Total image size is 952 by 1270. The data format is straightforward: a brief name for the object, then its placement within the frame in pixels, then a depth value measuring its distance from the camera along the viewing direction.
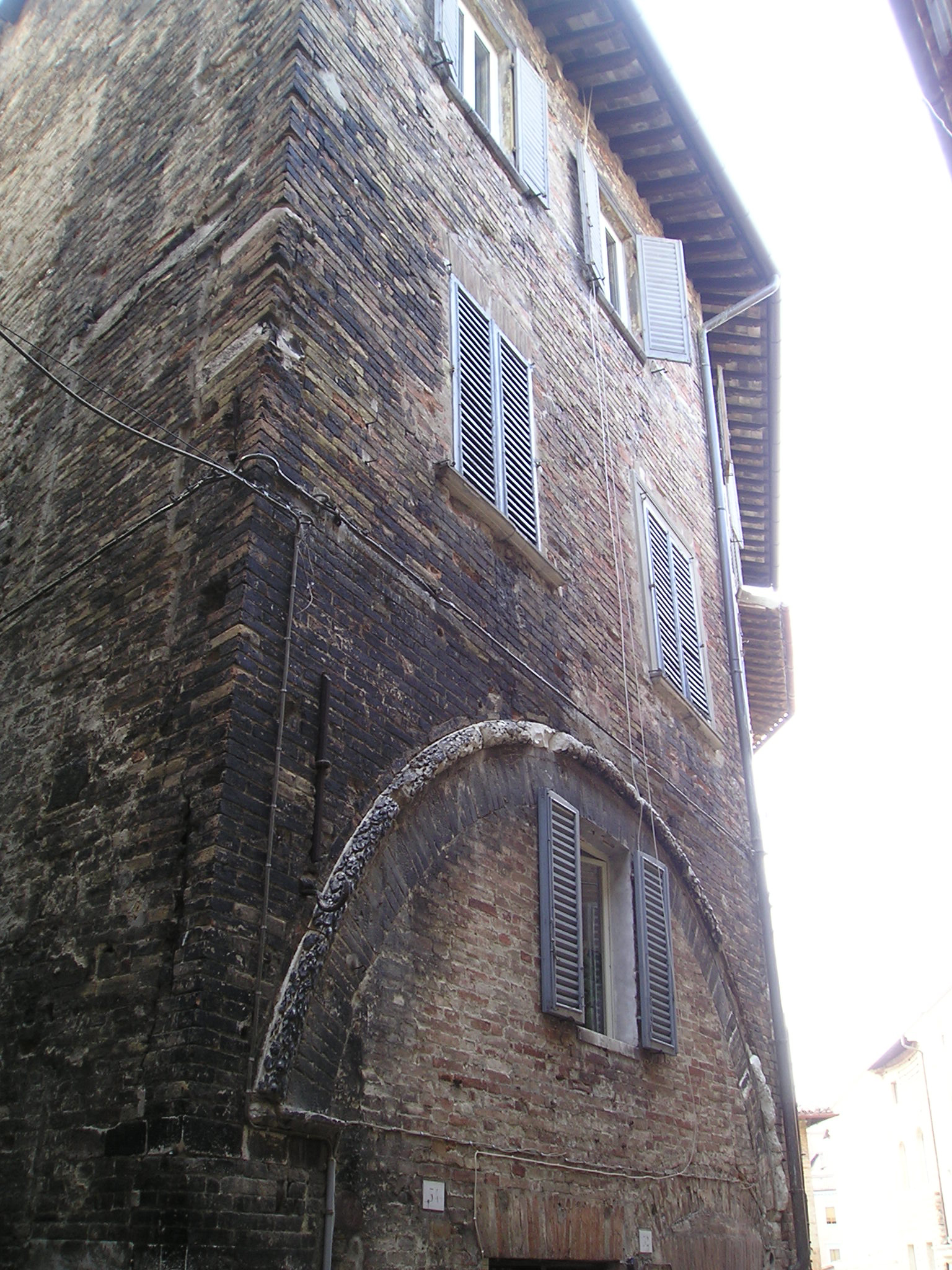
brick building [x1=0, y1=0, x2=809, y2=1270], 4.22
